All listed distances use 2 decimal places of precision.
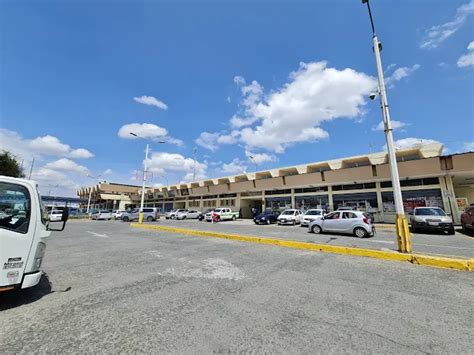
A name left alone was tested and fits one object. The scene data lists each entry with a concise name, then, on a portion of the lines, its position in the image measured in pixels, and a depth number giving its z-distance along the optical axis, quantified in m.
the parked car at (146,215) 30.80
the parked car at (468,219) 14.95
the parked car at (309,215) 20.75
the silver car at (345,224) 12.97
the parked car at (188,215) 38.81
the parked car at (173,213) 39.51
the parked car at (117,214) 43.31
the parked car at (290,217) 22.79
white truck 3.52
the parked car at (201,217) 35.08
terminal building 20.11
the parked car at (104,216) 42.00
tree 25.22
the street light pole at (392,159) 7.41
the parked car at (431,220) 14.27
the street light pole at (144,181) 23.15
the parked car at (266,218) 25.39
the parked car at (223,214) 31.44
